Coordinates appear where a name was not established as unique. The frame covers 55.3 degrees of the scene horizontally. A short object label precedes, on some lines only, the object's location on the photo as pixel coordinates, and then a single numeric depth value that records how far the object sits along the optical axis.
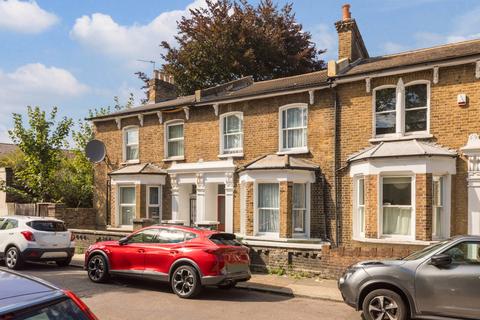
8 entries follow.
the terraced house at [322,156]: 12.64
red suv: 9.28
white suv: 12.51
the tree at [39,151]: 22.09
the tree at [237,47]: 29.31
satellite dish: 21.02
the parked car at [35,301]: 2.66
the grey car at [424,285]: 6.75
